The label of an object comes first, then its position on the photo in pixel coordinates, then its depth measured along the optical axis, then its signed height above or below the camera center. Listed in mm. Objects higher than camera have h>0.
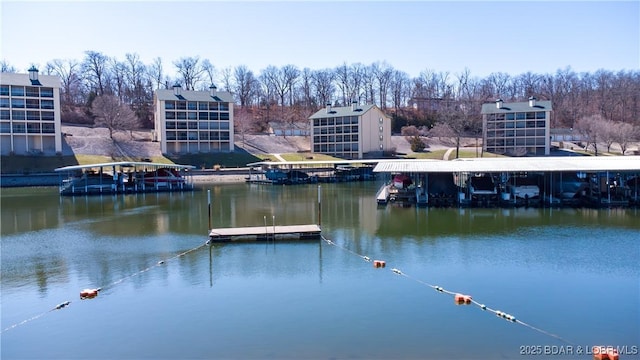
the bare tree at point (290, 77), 111000 +15464
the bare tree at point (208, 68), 109062 +17301
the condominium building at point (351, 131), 81562 +2957
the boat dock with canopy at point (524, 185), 36750 -2776
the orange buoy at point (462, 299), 16203 -4591
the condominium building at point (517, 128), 81688 +3066
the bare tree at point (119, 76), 101375 +15070
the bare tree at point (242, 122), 86875 +4906
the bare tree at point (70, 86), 95762 +12777
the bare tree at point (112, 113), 77312 +6006
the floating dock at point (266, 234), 26047 -4039
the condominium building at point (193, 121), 76500 +4726
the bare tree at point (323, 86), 110625 +13412
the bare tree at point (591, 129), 80625 +2635
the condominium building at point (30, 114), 67250 +5364
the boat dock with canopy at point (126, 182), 50812 -2770
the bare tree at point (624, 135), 79250 +1597
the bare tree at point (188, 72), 107250 +16236
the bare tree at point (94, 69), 100688 +16190
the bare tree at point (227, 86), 109875 +13687
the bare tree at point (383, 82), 113250 +14355
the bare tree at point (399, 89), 112250 +12806
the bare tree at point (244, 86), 108750 +13595
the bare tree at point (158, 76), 106500 +15478
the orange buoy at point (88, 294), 17547 -4595
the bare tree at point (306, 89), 110438 +12911
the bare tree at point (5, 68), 98738 +16463
